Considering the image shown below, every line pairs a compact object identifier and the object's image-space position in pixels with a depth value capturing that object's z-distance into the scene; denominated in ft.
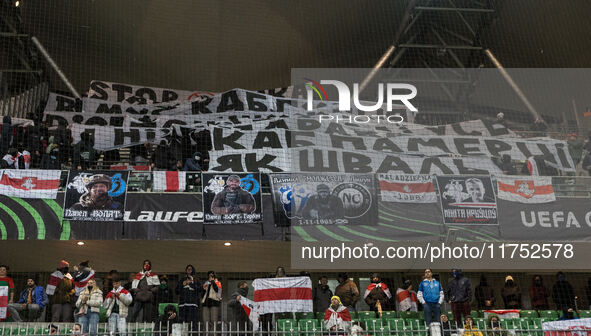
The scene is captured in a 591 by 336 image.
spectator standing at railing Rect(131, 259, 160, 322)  48.39
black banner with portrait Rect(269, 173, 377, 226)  55.83
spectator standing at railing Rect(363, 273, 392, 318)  51.72
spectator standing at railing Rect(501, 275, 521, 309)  53.38
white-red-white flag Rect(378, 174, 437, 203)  57.72
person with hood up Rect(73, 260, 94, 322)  50.06
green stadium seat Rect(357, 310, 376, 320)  51.13
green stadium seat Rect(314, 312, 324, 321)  49.99
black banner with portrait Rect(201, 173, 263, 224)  55.83
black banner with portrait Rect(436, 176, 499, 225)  56.80
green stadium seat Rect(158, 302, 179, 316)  50.44
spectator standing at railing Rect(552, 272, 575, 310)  55.83
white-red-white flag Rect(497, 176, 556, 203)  58.23
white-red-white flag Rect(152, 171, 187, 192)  57.00
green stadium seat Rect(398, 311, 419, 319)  51.44
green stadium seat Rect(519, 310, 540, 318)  51.88
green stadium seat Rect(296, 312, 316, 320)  50.65
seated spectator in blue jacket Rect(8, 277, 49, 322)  48.32
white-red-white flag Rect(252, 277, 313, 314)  49.03
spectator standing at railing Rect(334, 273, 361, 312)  50.65
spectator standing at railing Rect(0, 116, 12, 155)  61.59
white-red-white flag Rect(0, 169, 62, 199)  54.65
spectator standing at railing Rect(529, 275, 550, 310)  54.08
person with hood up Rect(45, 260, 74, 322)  47.80
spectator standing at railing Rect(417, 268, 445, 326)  45.32
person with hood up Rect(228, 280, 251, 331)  49.60
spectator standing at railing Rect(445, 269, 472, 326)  48.75
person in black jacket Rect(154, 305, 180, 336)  43.24
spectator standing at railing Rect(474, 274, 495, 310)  58.18
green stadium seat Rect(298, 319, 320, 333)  46.83
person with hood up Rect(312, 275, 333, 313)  51.13
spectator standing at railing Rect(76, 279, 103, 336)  42.83
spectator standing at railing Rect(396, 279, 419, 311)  53.49
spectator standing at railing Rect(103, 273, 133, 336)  44.42
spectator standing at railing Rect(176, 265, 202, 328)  44.93
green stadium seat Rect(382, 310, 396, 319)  51.19
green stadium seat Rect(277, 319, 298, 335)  46.47
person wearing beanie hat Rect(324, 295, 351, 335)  44.57
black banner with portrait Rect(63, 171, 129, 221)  54.39
